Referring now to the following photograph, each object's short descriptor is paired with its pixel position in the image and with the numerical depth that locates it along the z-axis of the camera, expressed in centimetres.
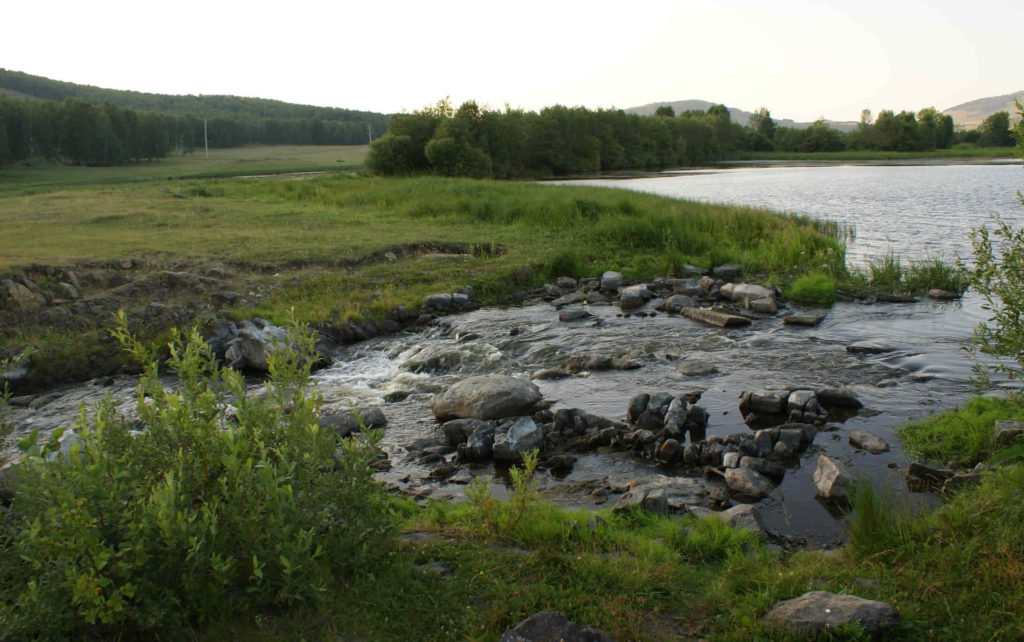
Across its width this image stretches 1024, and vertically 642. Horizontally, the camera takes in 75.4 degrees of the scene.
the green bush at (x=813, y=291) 1579
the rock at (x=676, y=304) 1549
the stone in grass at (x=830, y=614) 392
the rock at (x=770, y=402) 913
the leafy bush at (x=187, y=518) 362
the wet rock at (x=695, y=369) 1105
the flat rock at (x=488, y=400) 943
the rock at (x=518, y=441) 812
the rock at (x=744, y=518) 579
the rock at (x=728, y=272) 1829
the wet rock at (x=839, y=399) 922
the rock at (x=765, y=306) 1501
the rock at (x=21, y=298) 1319
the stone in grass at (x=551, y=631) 377
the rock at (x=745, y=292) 1580
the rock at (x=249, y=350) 1203
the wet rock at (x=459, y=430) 873
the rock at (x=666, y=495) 631
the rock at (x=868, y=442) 782
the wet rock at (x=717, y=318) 1407
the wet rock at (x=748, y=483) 685
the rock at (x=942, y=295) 1589
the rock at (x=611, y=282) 1751
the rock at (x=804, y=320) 1384
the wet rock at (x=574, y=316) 1488
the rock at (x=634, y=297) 1588
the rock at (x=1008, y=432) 692
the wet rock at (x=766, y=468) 725
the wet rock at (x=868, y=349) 1177
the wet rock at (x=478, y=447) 818
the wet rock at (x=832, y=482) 656
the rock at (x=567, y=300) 1630
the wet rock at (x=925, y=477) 671
